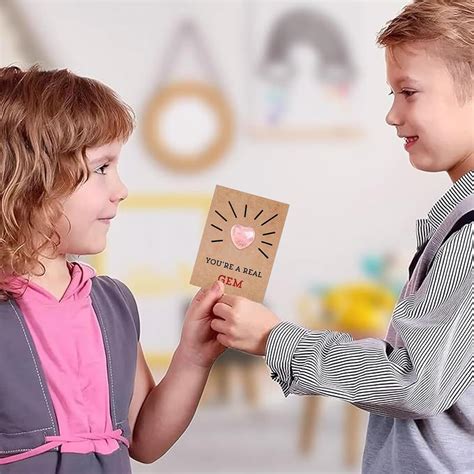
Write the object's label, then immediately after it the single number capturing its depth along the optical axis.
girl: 1.23
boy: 1.22
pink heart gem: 1.32
